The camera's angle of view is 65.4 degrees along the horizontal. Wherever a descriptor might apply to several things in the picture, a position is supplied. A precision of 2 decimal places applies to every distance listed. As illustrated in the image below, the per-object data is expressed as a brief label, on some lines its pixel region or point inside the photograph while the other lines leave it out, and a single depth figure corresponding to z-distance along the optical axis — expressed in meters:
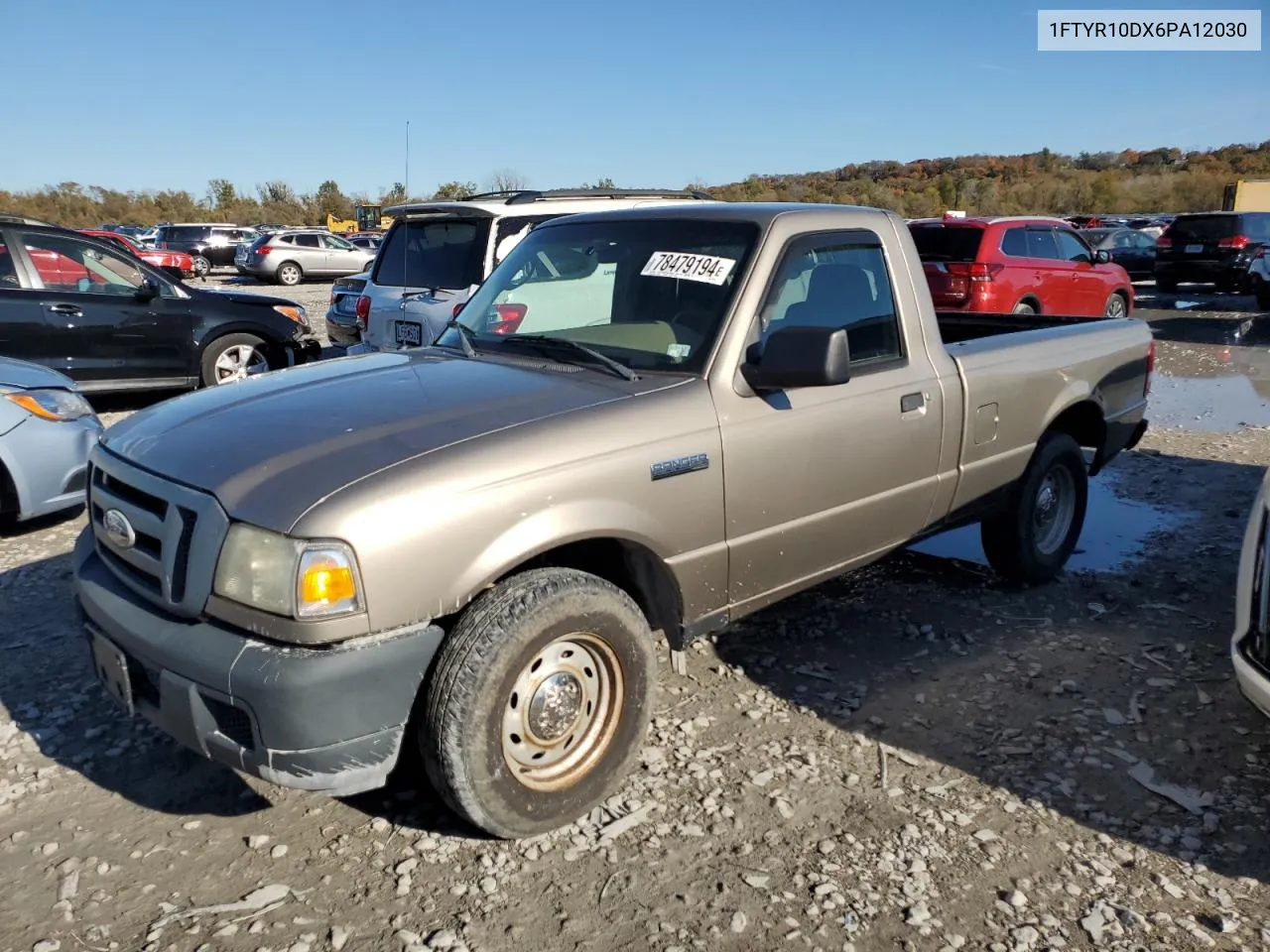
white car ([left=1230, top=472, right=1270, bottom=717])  3.16
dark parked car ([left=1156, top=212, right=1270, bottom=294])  19.25
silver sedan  5.48
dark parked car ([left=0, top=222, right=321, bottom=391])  8.52
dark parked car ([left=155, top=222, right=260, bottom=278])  32.06
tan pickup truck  2.58
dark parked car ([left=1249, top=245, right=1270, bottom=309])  17.31
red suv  11.81
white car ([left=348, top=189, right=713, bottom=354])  7.62
